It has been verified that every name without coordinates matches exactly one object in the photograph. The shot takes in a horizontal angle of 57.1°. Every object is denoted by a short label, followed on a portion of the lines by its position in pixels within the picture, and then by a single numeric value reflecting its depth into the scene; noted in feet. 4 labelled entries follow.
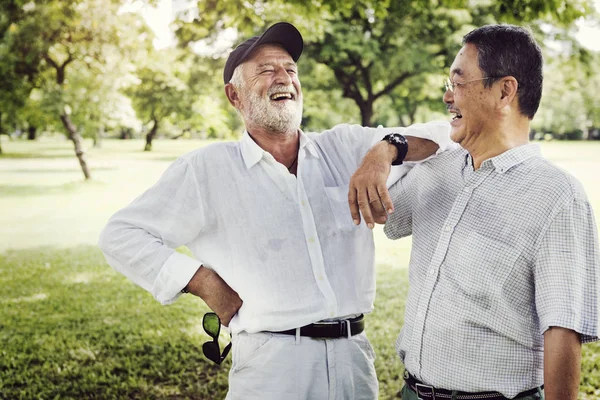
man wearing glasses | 5.85
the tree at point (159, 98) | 124.67
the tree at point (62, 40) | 57.47
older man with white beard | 7.67
